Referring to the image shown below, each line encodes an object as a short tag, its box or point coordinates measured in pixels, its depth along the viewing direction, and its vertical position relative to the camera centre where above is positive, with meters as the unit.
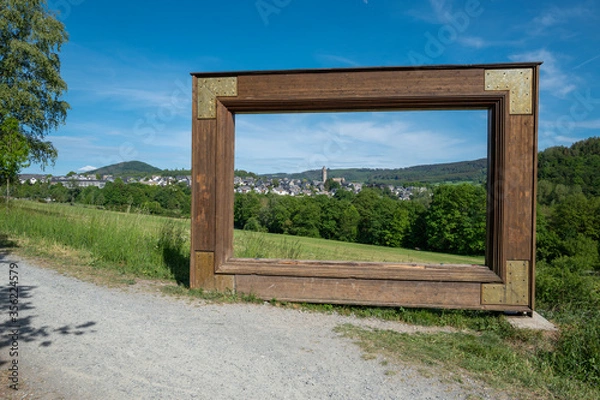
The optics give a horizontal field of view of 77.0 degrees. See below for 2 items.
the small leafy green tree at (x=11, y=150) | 6.57 +0.83
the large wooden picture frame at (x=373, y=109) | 4.81 +0.28
